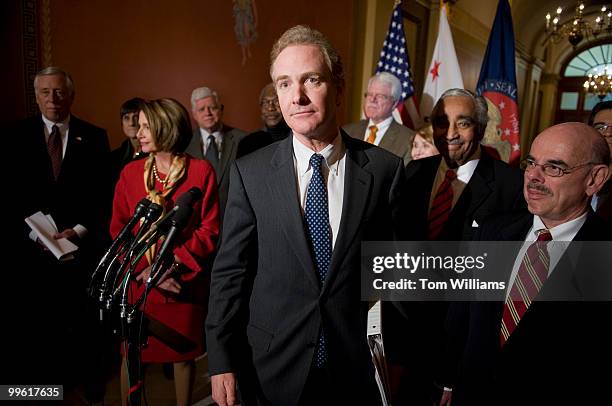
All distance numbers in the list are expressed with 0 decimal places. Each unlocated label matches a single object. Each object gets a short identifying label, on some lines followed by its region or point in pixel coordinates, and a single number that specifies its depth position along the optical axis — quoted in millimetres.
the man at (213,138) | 3635
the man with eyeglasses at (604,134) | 2096
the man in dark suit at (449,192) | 1881
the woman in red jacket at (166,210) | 2037
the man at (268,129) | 3758
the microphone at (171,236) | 1265
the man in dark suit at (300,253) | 1295
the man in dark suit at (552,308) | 1261
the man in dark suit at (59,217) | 2545
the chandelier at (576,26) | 7401
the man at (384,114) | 3266
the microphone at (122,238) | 1280
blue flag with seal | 4609
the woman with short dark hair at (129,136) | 3127
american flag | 4379
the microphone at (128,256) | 1253
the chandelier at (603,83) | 9078
